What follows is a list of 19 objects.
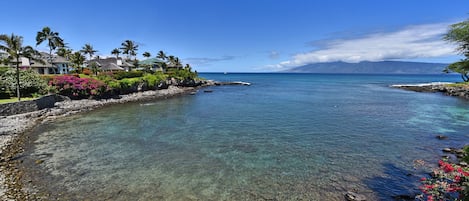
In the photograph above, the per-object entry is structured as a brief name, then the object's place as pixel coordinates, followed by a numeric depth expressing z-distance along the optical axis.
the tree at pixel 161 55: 96.39
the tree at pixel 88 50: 81.19
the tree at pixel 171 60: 97.12
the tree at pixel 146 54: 100.00
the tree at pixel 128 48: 82.56
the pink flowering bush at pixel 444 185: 8.27
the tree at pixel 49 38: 56.62
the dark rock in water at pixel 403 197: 10.86
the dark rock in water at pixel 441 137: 20.11
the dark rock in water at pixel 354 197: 10.71
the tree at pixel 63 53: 72.75
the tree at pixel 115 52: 96.69
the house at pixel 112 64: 69.50
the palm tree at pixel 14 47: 26.99
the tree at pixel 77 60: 60.33
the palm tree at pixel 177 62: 95.47
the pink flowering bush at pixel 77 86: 37.81
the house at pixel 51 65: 54.34
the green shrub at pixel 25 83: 32.06
